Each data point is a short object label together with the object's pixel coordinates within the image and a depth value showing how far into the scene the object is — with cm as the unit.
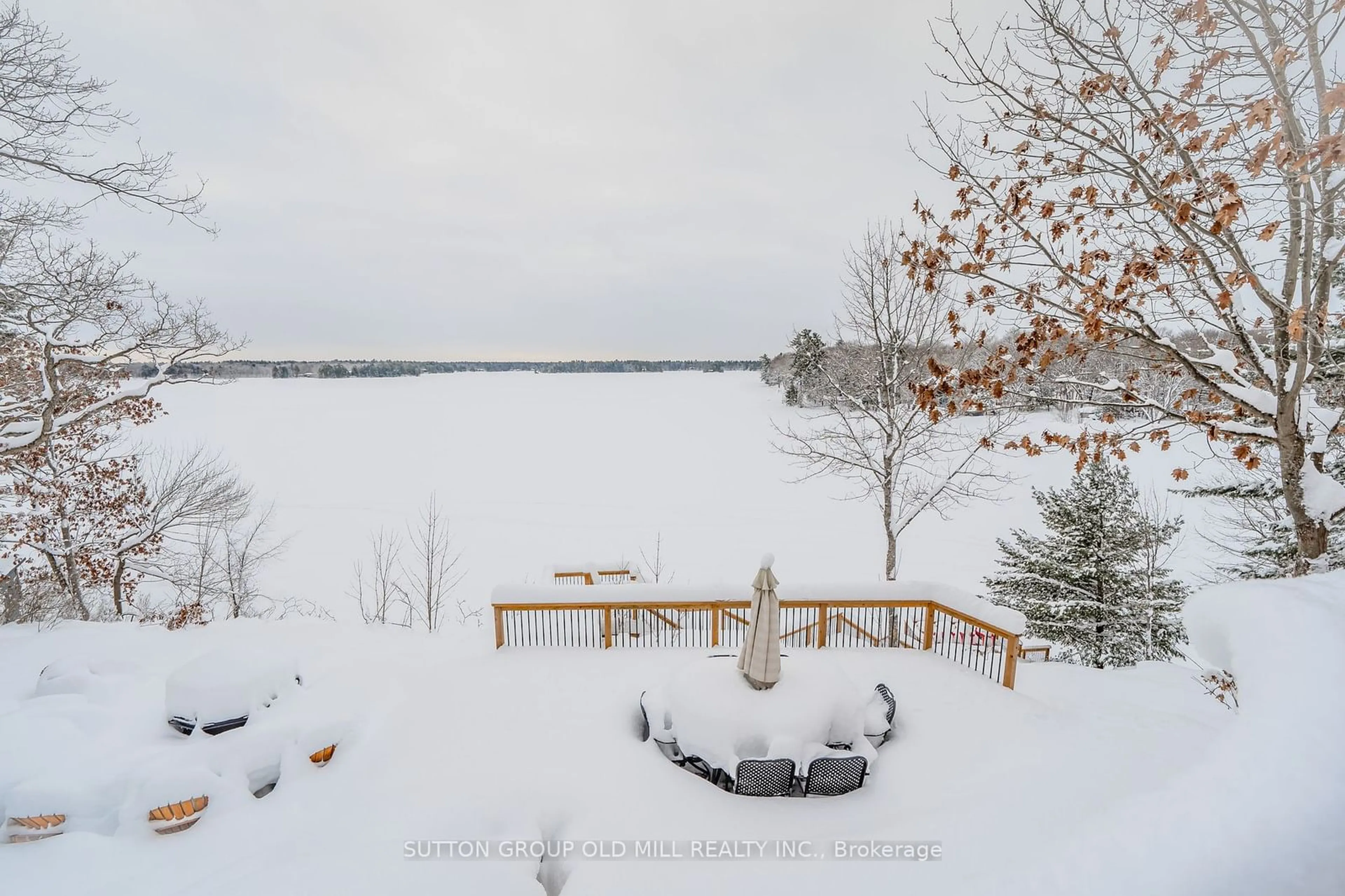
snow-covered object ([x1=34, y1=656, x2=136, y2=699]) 540
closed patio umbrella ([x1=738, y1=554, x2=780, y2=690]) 495
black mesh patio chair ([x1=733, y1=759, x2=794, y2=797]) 438
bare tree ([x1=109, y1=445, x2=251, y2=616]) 1197
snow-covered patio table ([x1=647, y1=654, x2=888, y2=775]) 460
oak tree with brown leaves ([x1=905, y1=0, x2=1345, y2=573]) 353
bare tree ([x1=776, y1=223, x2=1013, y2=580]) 975
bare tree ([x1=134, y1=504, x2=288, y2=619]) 1456
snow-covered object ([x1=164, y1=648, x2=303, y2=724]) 479
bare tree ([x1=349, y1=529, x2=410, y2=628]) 1570
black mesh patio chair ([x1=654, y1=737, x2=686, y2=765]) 482
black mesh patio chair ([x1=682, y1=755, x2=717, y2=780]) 466
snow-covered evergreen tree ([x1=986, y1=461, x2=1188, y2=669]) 1112
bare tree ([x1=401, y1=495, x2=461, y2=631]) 1591
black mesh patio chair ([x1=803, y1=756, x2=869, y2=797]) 442
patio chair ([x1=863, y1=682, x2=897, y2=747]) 516
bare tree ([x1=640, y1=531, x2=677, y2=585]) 1714
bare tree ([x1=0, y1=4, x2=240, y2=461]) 541
